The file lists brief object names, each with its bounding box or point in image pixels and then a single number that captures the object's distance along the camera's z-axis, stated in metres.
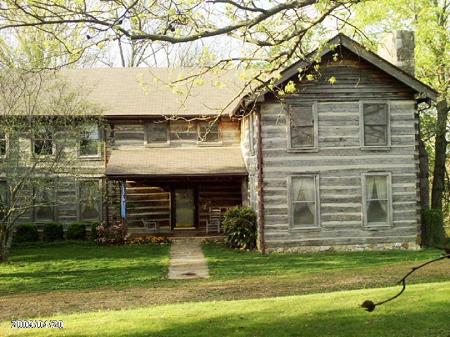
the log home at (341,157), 18.89
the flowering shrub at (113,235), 22.00
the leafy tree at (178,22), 7.23
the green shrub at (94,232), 23.23
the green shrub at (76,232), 23.20
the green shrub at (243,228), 19.52
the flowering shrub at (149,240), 22.11
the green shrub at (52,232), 23.20
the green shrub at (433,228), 19.83
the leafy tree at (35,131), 17.38
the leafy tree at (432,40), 24.03
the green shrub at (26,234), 23.15
